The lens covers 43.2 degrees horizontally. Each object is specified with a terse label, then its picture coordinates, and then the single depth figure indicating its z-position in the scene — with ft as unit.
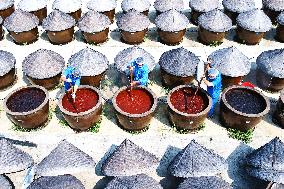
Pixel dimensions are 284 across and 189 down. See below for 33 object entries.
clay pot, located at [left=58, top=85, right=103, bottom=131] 34.65
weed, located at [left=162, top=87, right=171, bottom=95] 41.19
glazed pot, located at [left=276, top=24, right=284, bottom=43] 48.26
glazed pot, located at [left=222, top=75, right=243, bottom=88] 39.25
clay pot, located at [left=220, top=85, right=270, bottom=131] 34.50
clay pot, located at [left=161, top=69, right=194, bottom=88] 39.29
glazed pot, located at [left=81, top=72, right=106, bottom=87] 38.95
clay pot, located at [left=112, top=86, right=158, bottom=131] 34.65
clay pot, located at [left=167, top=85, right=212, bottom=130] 34.73
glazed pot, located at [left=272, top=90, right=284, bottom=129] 35.78
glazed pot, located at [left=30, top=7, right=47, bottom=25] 50.65
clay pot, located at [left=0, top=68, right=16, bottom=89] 39.79
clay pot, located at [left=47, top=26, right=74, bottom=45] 46.58
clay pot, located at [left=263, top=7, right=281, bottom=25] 51.65
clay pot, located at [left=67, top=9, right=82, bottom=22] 50.77
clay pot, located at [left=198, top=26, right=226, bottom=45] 46.82
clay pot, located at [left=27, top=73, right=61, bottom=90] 39.14
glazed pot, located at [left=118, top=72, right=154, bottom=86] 41.06
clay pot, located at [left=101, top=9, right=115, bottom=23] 51.20
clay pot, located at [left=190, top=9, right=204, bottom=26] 51.39
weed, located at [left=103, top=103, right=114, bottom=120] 38.34
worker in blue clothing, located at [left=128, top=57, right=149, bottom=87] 36.70
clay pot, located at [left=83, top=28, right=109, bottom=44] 46.98
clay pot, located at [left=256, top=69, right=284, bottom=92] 39.32
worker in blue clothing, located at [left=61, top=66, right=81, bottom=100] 35.86
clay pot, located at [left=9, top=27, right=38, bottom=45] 46.43
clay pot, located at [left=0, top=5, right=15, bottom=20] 51.34
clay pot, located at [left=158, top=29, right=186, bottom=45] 46.73
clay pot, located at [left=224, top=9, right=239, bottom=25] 51.20
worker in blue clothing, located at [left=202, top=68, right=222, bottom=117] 34.99
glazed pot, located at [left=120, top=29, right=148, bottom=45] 46.91
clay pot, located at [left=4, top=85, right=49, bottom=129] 34.67
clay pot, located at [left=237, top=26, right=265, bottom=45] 46.75
